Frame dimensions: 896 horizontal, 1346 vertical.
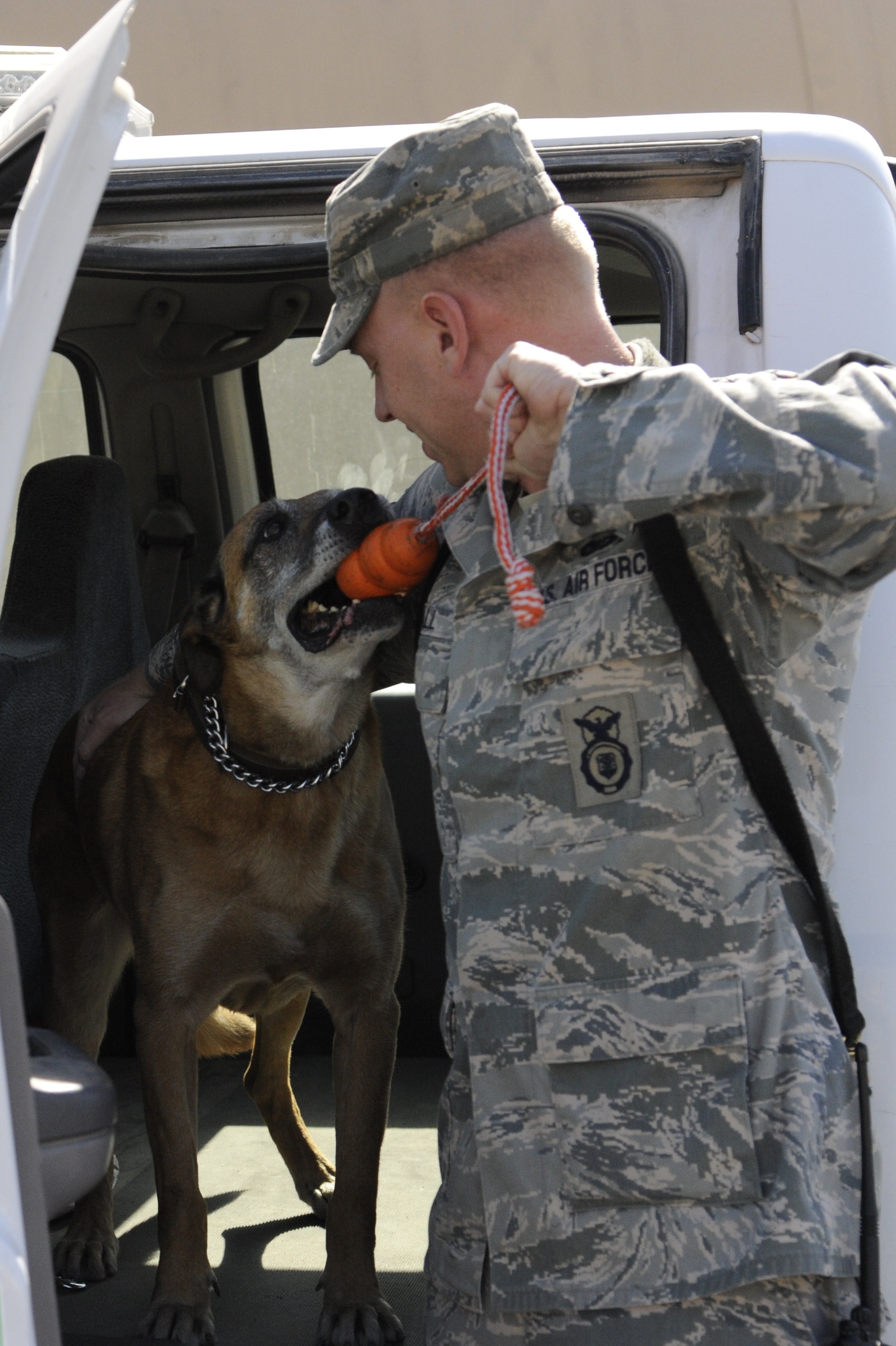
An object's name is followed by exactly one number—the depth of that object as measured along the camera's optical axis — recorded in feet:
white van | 16.14
